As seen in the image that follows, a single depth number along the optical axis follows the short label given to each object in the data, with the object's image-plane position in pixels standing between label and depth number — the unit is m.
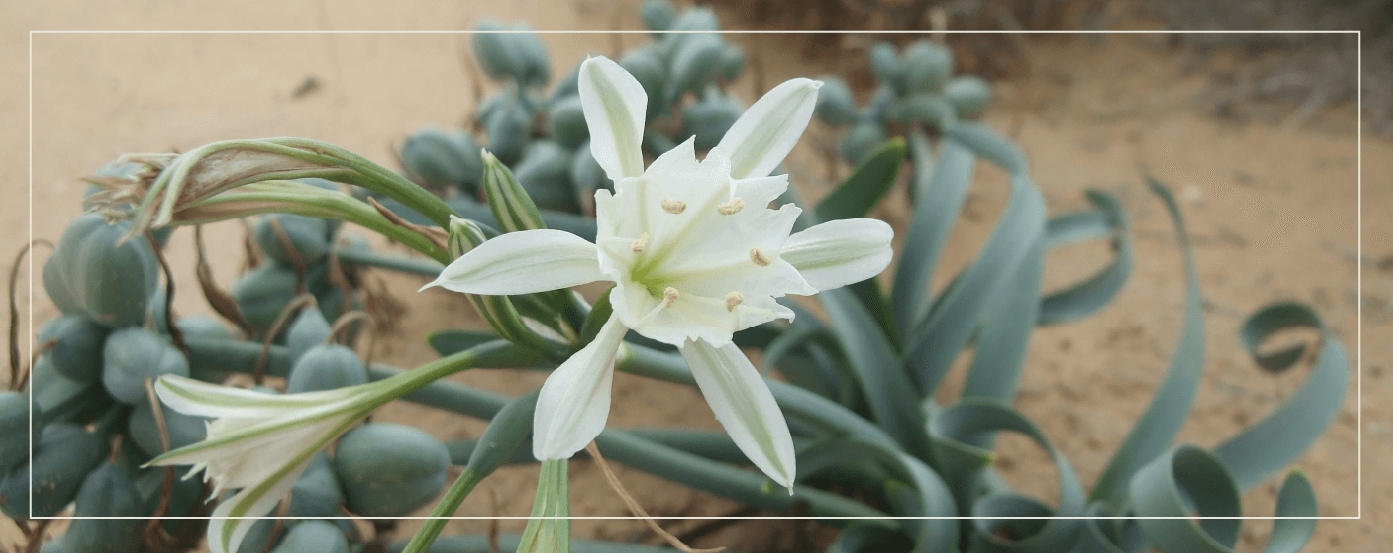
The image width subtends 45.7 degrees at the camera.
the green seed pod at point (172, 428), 0.42
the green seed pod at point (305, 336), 0.45
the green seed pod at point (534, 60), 0.60
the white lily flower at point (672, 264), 0.35
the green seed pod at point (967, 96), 0.69
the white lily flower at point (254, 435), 0.36
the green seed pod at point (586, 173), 0.55
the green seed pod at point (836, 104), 0.67
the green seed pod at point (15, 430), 0.41
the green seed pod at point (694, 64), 0.57
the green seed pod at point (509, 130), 0.59
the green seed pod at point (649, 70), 0.54
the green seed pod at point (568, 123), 0.56
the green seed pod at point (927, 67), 0.67
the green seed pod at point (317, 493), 0.42
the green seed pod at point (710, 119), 0.58
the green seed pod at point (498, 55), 0.59
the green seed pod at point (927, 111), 0.67
